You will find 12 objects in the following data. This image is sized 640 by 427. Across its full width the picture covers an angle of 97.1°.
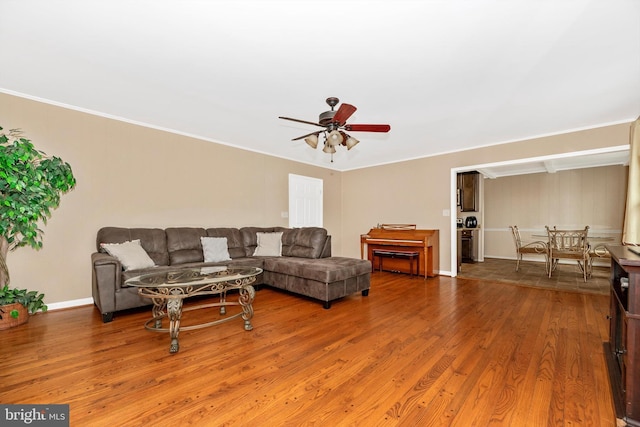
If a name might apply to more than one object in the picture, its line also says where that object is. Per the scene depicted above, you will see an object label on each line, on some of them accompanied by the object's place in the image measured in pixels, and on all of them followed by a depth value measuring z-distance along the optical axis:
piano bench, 5.30
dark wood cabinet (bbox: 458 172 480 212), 7.07
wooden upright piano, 5.26
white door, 6.17
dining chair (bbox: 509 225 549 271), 5.46
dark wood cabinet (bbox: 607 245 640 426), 1.41
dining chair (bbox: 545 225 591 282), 4.86
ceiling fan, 2.76
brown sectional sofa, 2.96
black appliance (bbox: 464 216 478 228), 7.25
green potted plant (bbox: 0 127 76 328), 2.55
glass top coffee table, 2.29
